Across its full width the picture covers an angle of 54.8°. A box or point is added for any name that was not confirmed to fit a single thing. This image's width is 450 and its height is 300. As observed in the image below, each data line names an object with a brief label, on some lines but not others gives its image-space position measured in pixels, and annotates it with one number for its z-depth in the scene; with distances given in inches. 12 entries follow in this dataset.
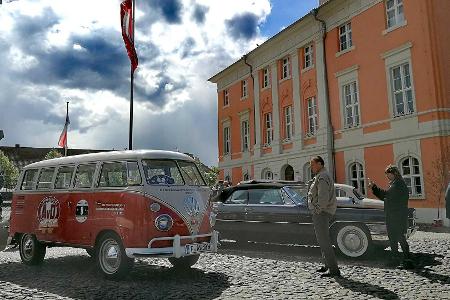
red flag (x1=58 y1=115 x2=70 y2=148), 1171.1
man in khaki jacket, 277.0
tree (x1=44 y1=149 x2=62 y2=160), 2785.4
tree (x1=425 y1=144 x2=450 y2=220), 633.0
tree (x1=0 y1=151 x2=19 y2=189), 2453.4
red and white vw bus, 271.6
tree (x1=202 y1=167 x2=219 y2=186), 1651.1
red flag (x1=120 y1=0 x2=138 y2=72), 607.8
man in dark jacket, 315.3
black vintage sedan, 349.4
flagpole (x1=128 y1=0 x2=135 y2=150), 572.1
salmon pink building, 665.6
